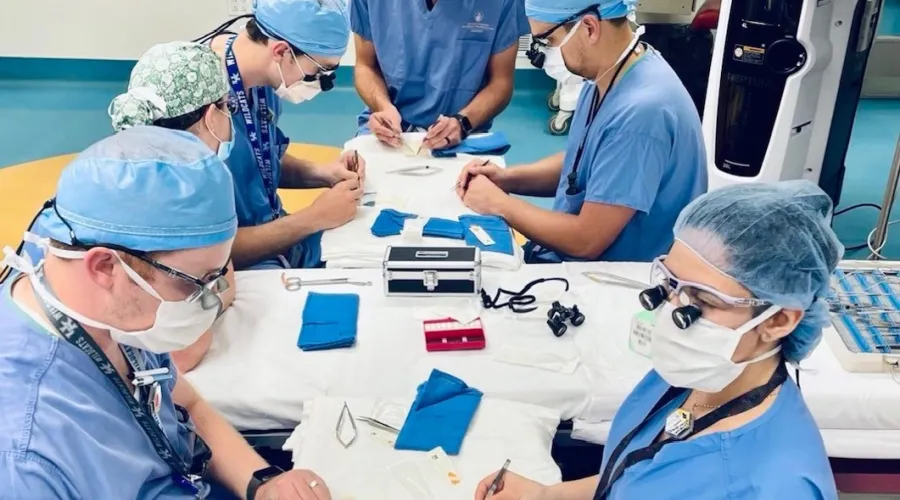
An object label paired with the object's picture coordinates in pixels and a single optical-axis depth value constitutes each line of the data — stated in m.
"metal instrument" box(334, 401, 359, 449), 1.46
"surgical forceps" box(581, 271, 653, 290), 1.93
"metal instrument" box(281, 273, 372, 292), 1.93
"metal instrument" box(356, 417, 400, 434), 1.50
